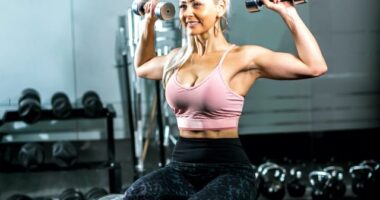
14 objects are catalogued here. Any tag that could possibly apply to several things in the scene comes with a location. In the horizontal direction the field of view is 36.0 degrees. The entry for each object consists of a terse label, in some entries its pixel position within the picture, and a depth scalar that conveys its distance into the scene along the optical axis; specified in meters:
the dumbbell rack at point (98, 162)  3.56
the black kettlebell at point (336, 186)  3.55
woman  1.73
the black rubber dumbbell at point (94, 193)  3.27
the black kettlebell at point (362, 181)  3.64
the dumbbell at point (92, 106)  3.68
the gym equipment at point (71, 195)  3.31
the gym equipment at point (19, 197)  3.35
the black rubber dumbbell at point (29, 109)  3.57
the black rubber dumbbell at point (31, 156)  3.50
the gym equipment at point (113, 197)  2.07
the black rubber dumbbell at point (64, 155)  3.55
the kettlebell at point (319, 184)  3.55
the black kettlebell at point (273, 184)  3.59
